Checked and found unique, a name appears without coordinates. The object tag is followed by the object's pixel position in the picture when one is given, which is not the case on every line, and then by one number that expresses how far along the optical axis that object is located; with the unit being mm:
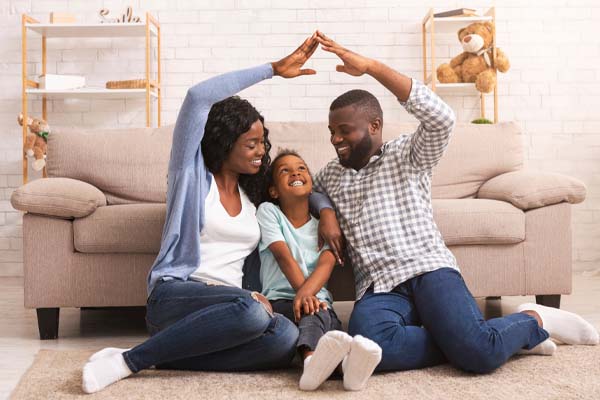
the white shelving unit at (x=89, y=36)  4125
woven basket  4164
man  1929
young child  1934
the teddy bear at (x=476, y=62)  4098
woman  1839
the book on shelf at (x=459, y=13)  4137
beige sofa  2516
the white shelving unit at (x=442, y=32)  4152
